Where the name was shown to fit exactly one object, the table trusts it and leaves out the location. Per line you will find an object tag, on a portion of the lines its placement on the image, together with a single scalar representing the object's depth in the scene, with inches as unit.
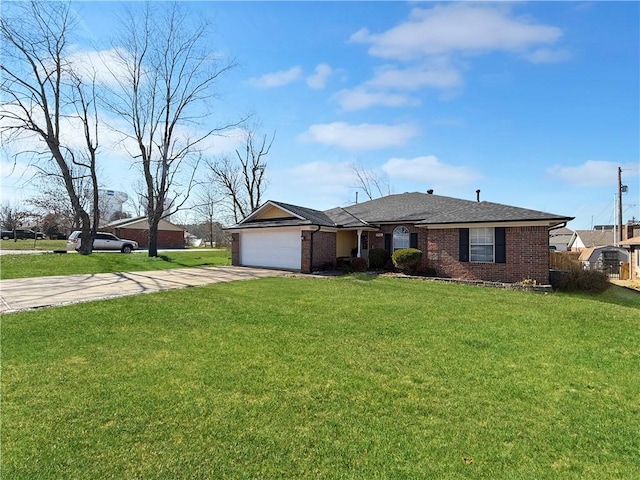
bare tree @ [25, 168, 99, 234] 1430.9
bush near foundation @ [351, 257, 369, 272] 681.6
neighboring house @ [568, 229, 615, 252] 1863.9
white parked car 1154.0
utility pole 1142.3
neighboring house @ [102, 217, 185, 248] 1589.6
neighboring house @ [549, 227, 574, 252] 2289.4
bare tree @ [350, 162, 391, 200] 1561.3
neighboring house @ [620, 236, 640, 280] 854.5
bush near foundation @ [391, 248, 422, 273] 613.6
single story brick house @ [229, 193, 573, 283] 534.6
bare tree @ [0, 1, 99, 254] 735.1
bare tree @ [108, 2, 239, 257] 953.5
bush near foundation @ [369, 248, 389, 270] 693.3
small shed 1099.3
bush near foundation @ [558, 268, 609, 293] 532.0
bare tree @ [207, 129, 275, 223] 1392.7
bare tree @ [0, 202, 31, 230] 1657.2
